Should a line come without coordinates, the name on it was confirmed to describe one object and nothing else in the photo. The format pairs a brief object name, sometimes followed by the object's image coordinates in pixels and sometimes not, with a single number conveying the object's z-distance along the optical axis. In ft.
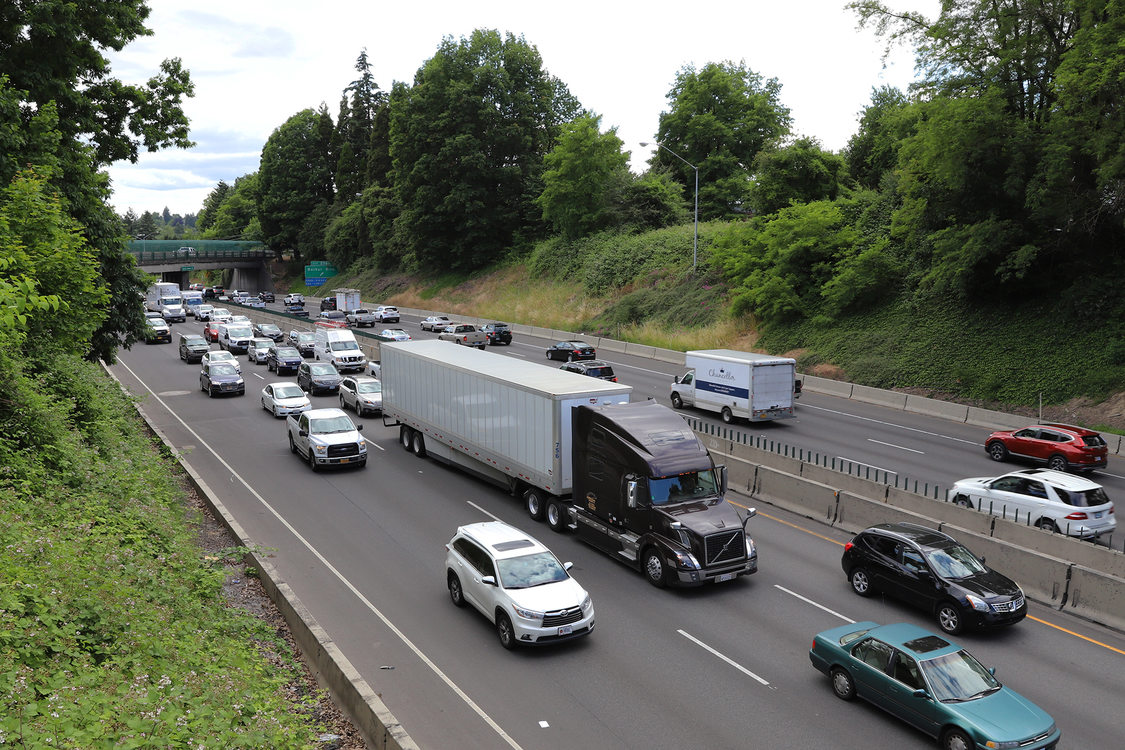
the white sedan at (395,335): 162.30
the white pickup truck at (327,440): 77.51
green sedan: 31.71
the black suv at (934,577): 43.75
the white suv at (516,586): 41.42
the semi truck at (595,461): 50.34
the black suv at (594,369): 116.88
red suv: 79.00
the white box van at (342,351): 140.26
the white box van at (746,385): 97.55
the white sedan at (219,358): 122.62
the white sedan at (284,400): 103.14
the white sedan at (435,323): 202.49
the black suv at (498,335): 175.63
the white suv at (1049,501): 58.13
